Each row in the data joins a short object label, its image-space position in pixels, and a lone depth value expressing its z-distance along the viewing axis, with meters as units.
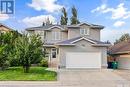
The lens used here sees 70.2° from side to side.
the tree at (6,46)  10.26
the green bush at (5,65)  10.36
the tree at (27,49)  9.39
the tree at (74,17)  21.28
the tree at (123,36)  28.76
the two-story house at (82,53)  11.61
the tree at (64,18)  21.59
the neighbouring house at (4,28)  14.95
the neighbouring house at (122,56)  12.34
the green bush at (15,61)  9.38
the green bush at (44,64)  13.24
